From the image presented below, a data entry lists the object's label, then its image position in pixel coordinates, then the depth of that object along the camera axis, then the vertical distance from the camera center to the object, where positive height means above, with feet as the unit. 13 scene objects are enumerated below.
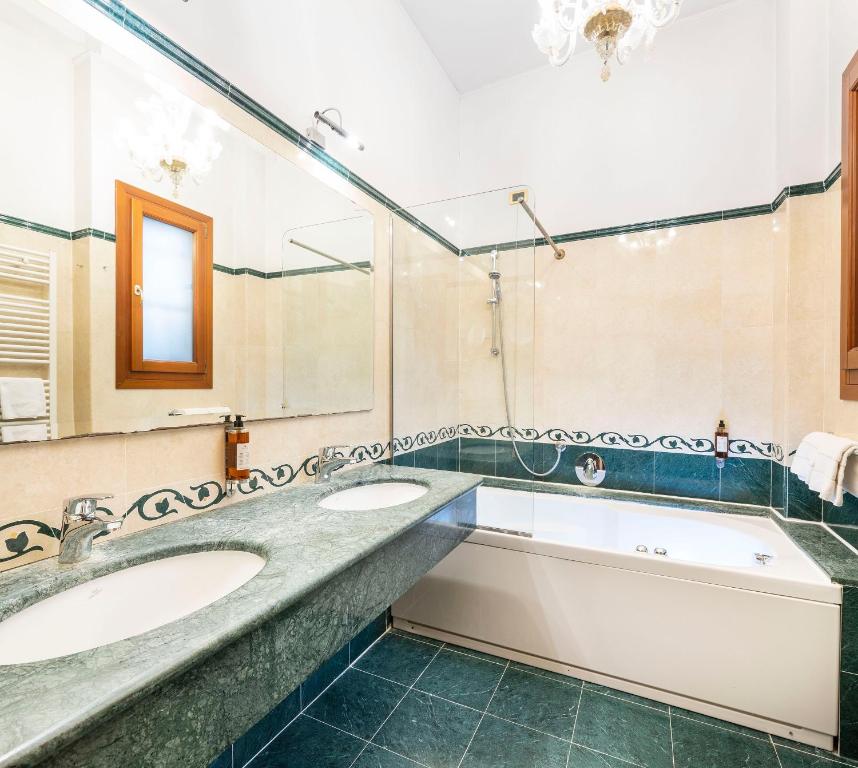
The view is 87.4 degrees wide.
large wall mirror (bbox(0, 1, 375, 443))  3.02 +1.08
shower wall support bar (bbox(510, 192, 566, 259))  7.29 +2.86
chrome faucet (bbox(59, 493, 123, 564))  3.00 -0.99
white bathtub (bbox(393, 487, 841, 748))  4.89 -2.92
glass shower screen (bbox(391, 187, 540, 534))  7.67 +0.71
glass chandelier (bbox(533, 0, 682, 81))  4.92 +4.06
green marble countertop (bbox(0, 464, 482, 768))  1.63 -1.23
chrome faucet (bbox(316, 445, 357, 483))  5.58 -1.04
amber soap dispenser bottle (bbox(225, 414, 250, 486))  4.36 -0.72
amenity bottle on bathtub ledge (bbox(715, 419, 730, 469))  7.53 -1.03
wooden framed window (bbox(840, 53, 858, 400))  5.21 +1.67
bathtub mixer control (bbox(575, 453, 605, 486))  8.48 -1.67
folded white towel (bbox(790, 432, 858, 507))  4.95 -0.95
